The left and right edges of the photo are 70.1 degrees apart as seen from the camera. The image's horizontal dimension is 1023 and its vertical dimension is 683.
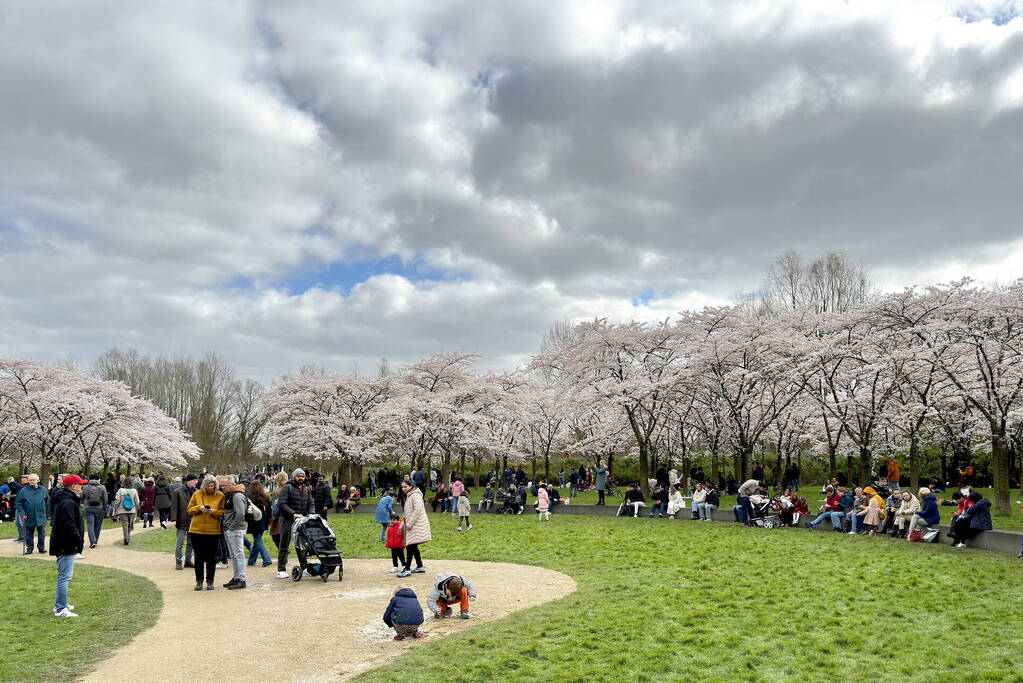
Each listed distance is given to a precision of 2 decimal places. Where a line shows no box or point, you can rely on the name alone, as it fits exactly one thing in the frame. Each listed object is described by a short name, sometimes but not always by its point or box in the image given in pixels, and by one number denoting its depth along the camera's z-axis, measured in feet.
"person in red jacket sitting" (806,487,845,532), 55.52
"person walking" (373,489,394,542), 45.21
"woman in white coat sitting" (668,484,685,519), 70.64
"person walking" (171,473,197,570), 42.93
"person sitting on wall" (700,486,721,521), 66.80
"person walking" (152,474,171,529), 67.56
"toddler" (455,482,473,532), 63.82
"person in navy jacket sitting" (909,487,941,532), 47.78
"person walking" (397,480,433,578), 36.86
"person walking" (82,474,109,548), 49.14
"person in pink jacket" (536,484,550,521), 71.31
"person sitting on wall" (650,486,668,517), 72.84
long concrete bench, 41.96
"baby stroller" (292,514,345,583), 36.37
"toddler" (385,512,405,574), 38.01
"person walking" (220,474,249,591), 34.71
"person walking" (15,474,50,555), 41.22
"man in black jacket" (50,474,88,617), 28.84
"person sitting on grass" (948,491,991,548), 43.98
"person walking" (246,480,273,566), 40.52
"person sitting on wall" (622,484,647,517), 72.54
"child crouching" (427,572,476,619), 27.50
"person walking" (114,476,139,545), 57.57
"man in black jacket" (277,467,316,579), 38.63
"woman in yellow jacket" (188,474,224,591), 33.55
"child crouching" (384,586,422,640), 24.31
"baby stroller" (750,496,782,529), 60.18
